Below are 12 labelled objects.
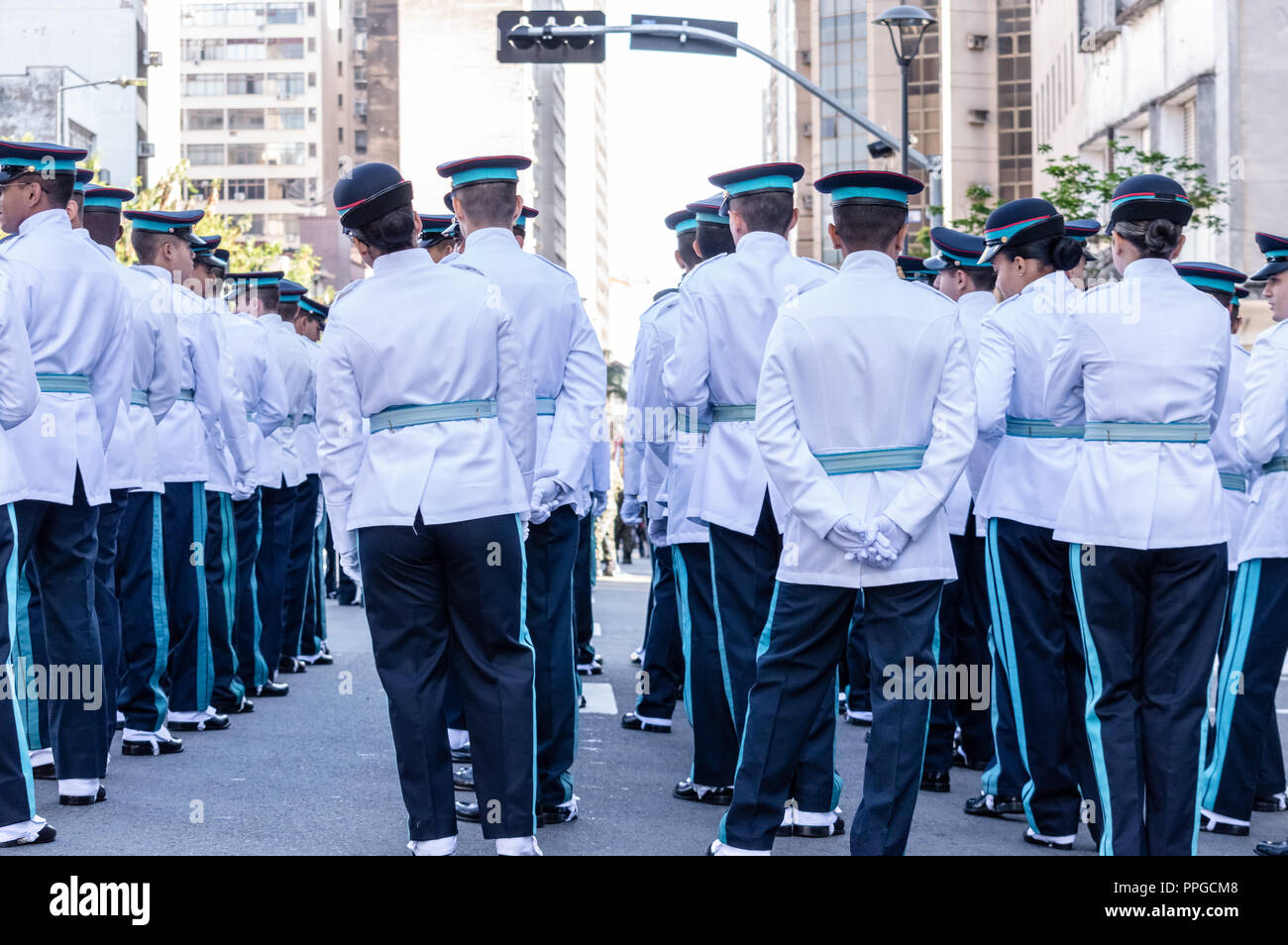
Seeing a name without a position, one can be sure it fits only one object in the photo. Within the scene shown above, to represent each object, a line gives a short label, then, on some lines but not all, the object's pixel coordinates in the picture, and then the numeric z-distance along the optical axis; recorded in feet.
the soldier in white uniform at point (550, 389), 23.63
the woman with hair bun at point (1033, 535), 23.16
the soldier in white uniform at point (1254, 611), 24.07
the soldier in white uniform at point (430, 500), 19.61
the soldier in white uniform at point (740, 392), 23.26
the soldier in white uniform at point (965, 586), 27.17
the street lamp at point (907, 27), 64.44
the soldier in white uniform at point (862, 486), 18.62
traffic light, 63.67
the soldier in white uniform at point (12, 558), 20.57
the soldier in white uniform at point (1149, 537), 19.66
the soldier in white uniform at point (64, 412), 22.91
